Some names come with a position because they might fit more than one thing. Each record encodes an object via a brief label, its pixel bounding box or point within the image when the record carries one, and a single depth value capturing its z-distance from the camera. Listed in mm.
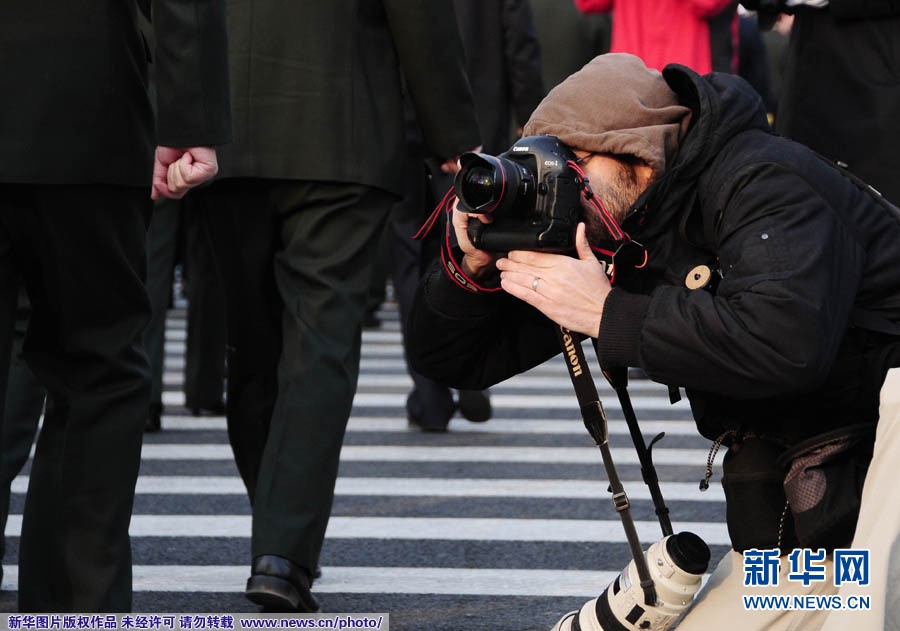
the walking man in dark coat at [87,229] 6492
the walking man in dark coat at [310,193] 8391
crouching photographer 5547
